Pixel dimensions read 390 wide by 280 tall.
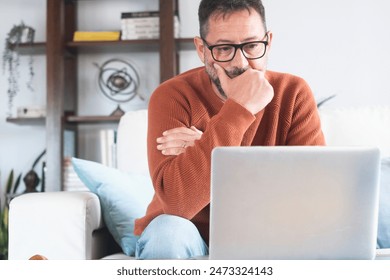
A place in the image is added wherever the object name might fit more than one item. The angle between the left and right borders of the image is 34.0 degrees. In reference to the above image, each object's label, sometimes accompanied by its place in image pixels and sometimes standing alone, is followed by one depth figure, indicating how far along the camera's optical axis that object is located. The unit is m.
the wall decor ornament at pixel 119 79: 3.28
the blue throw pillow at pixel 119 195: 1.76
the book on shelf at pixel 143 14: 3.10
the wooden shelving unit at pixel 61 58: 3.06
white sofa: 1.58
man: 1.39
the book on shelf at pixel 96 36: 3.14
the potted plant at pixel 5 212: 2.94
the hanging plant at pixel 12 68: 3.30
